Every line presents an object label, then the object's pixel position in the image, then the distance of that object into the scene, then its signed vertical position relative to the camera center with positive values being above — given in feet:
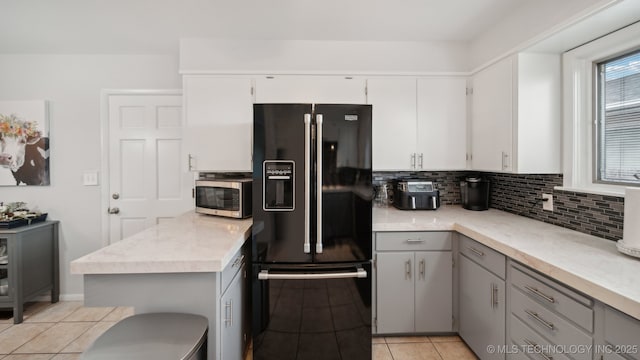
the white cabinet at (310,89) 7.81 +2.50
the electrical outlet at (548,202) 6.46 -0.60
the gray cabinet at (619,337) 3.05 -1.83
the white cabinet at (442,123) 8.09 +1.58
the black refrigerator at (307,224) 5.81 -0.97
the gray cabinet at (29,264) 7.77 -2.51
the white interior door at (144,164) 9.05 +0.48
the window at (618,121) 5.08 +1.08
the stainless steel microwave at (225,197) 6.68 -0.47
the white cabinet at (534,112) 6.26 +1.47
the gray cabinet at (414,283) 6.77 -2.58
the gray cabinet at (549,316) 3.66 -2.08
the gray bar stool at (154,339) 3.45 -2.13
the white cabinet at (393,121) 7.98 +1.63
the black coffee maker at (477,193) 8.07 -0.46
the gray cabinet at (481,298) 5.38 -2.56
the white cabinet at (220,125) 7.77 +1.49
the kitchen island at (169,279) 3.96 -1.50
